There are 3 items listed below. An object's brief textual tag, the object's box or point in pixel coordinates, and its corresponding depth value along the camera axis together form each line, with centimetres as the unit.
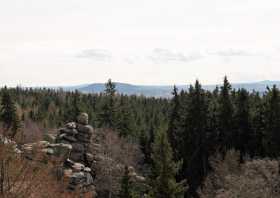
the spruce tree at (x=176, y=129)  6244
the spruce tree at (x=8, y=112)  7964
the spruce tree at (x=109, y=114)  8331
